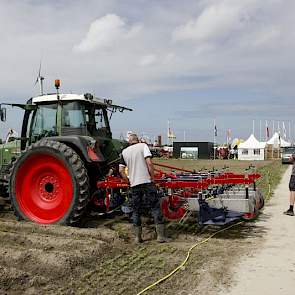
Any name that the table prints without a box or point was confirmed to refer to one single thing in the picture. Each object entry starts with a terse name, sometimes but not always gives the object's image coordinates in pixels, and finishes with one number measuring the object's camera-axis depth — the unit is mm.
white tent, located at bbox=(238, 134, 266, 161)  53156
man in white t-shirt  6980
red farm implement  7430
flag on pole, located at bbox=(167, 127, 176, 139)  61506
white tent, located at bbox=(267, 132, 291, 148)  58047
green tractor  7547
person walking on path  9875
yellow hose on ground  4848
